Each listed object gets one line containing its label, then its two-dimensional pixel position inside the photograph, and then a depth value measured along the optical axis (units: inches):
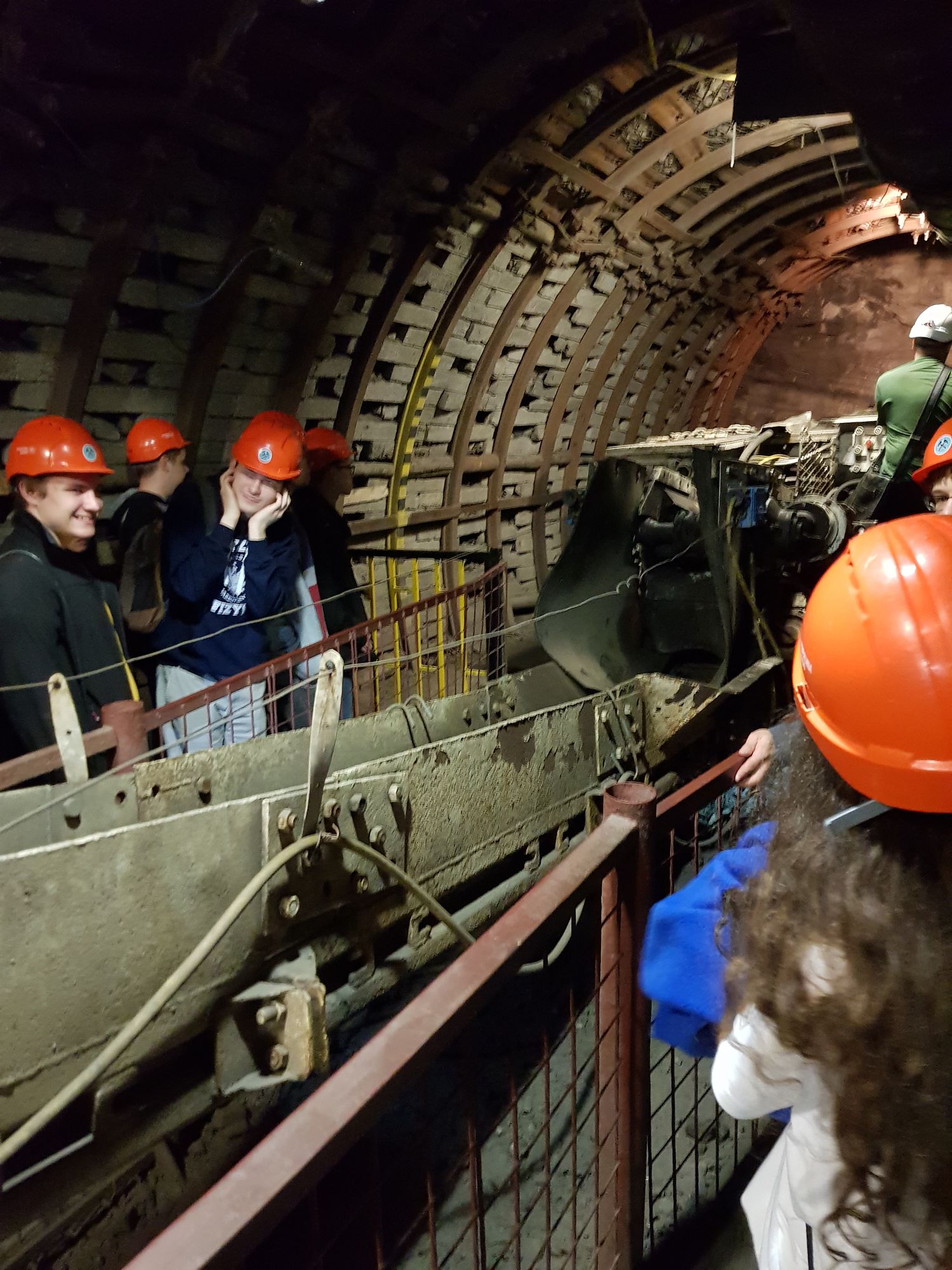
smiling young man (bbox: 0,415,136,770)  125.1
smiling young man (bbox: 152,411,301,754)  157.8
